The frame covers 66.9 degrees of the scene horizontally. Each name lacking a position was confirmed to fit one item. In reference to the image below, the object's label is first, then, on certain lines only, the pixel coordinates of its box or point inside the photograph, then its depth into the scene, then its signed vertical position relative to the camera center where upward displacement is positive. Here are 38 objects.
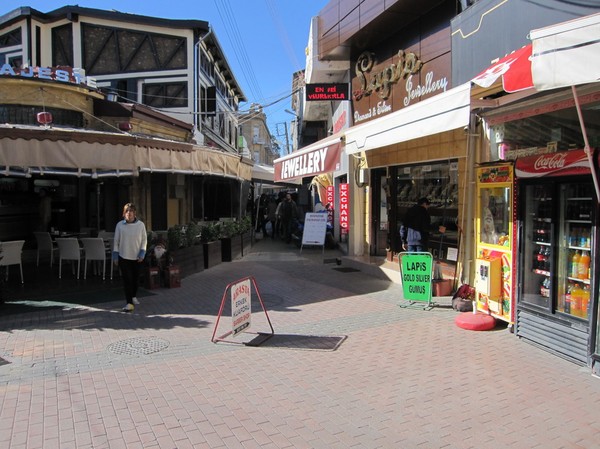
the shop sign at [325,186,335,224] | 16.97 +0.25
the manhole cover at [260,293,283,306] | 7.93 -1.69
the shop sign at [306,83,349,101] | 12.76 +3.24
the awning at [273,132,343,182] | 9.61 +1.06
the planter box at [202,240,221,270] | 11.53 -1.25
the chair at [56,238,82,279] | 9.48 -0.90
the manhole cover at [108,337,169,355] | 5.41 -1.73
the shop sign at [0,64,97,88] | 10.73 +3.24
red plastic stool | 6.16 -1.60
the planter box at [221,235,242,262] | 12.78 -1.23
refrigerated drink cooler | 4.88 -0.56
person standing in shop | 8.53 -0.39
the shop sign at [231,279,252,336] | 5.62 -1.29
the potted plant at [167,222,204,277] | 9.95 -0.98
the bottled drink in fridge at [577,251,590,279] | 5.05 -0.68
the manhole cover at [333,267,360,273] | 11.21 -1.61
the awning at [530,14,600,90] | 3.28 +1.13
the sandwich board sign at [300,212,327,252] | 14.15 -0.74
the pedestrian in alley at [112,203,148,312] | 7.39 -0.71
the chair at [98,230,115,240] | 10.80 -0.70
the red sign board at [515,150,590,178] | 4.70 +0.45
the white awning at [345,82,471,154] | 5.96 +1.30
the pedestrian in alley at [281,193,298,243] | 17.98 -0.46
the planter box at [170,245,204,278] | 10.01 -1.23
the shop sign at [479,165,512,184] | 6.07 +0.43
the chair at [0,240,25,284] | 8.48 -0.88
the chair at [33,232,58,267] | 10.74 -0.88
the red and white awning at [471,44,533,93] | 4.02 +1.27
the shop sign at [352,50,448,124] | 9.17 +2.93
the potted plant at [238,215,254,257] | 14.25 -0.91
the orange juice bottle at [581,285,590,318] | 5.02 -1.06
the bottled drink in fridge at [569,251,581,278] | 5.17 -0.70
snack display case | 6.07 -0.54
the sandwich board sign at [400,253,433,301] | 7.33 -1.14
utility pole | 52.76 +7.85
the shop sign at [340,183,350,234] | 13.45 -0.02
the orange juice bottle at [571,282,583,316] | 5.12 -1.08
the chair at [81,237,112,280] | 9.34 -0.89
